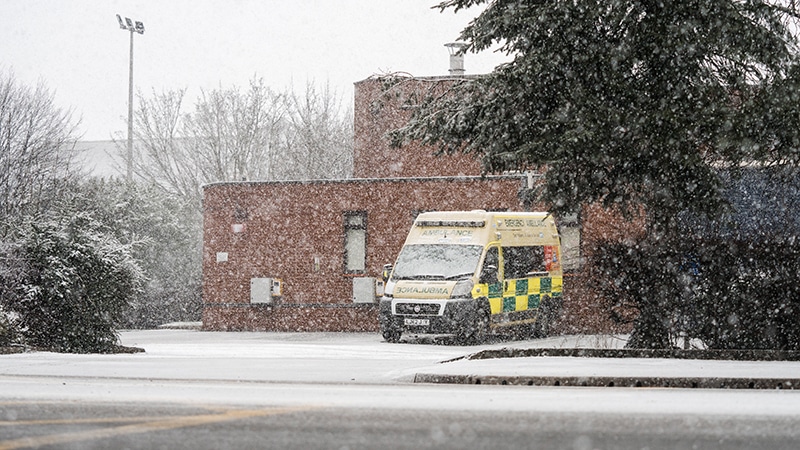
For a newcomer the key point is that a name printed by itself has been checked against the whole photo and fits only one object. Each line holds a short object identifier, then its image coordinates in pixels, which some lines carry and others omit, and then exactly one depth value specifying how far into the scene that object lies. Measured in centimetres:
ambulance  2542
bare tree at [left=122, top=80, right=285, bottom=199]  5941
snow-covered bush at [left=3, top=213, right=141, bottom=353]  2184
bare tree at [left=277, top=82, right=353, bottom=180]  6297
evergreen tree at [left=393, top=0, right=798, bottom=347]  1650
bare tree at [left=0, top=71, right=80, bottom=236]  3881
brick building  3275
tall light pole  5769
